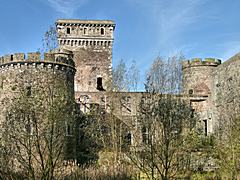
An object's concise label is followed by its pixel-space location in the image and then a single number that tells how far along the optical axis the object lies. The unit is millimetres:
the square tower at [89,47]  35438
